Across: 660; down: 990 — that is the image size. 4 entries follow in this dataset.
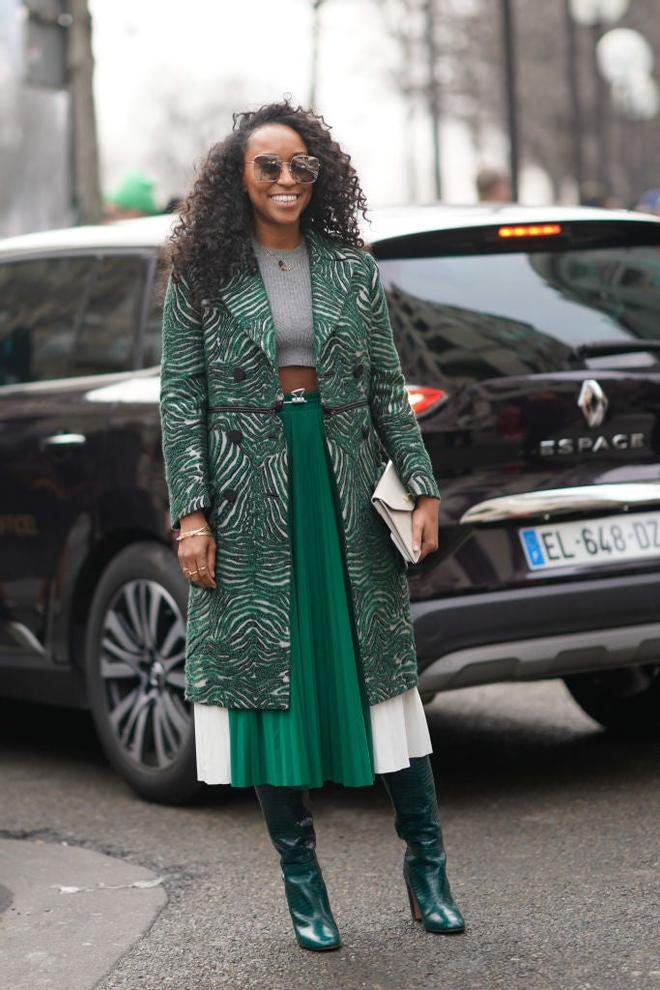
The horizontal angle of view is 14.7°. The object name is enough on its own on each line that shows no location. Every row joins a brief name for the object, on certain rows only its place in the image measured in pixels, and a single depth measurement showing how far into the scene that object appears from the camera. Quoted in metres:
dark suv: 7.18
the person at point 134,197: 14.62
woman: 5.59
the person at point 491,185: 16.20
